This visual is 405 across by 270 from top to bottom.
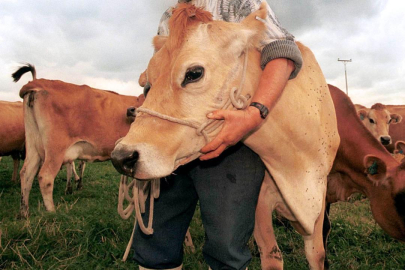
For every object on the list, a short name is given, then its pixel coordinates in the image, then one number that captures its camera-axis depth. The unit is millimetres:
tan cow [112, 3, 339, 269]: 1326
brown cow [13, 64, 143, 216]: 5262
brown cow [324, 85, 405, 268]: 2883
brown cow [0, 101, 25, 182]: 7829
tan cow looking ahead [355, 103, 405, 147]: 8294
